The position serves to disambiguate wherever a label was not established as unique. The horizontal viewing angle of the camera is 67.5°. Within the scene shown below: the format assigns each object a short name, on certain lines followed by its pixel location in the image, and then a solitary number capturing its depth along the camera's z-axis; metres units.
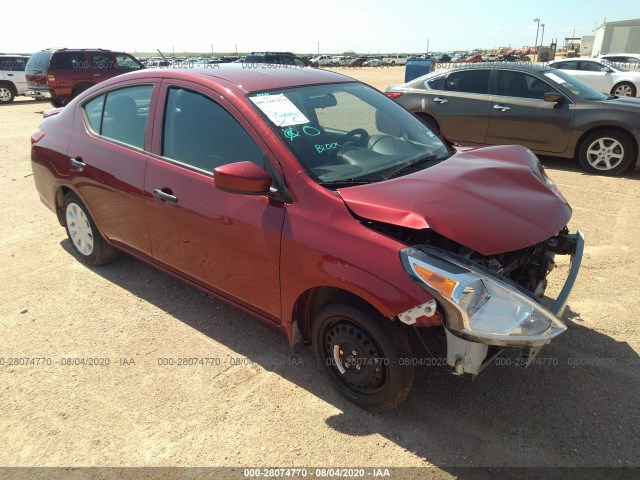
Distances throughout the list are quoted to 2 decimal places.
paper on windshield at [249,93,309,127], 2.79
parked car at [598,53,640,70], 19.05
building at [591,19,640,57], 47.69
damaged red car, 2.17
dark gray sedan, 6.85
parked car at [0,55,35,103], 18.23
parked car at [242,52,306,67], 19.12
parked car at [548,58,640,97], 13.98
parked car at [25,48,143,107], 14.96
